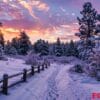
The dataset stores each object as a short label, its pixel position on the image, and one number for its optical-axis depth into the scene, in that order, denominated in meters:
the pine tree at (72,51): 47.00
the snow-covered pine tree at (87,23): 24.71
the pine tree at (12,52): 40.18
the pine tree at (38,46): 44.96
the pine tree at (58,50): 47.80
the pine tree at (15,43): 47.90
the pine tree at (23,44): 43.51
